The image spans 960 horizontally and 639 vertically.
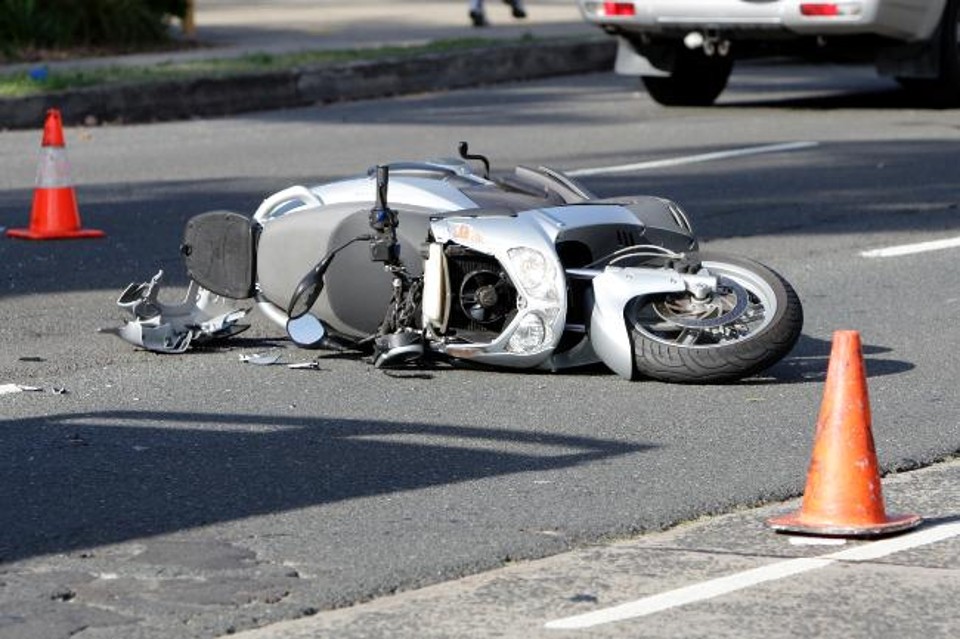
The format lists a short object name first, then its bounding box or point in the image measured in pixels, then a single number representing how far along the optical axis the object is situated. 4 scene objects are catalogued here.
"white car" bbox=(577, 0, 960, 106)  28.86
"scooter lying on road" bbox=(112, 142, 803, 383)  14.46
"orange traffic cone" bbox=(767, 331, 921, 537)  10.92
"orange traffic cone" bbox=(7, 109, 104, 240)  20.58
